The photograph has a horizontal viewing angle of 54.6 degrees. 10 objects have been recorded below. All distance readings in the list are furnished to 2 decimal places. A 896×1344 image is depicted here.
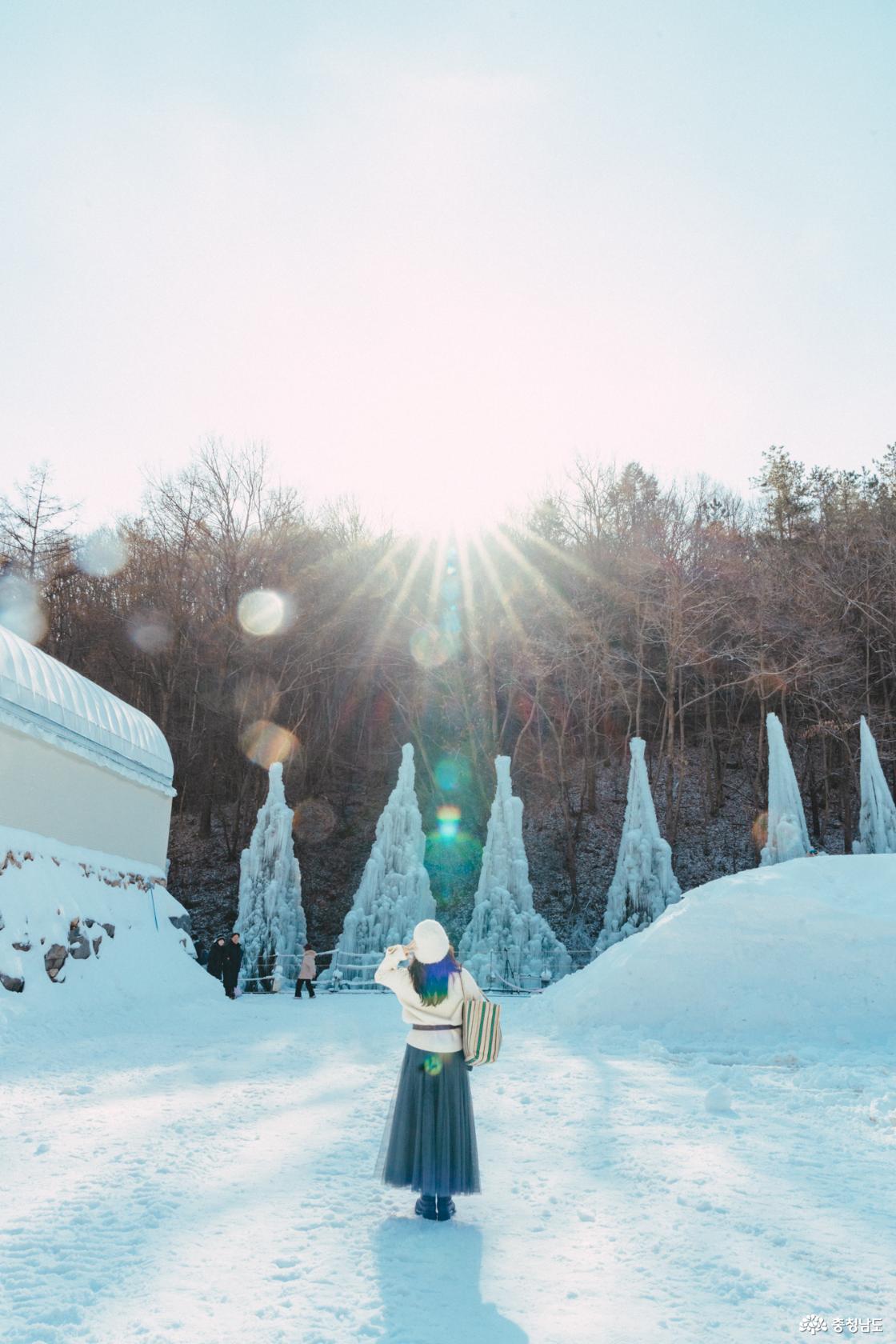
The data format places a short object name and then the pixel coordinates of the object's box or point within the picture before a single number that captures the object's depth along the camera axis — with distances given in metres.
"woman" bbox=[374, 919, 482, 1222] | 4.40
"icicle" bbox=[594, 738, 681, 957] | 19.08
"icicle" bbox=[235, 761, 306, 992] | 20.08
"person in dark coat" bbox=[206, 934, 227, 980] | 16.25
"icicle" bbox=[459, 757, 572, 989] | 18.64
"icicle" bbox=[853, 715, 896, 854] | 18.23
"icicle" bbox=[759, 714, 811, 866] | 17.84
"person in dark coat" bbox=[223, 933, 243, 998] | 15.84
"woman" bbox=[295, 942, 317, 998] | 16.62
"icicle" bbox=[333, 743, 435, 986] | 19.56
